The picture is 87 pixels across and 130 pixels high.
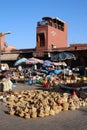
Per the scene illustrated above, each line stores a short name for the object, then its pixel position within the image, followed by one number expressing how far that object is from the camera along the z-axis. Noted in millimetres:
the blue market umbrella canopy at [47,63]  11170
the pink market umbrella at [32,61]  10508
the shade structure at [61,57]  10449
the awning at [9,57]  16082
